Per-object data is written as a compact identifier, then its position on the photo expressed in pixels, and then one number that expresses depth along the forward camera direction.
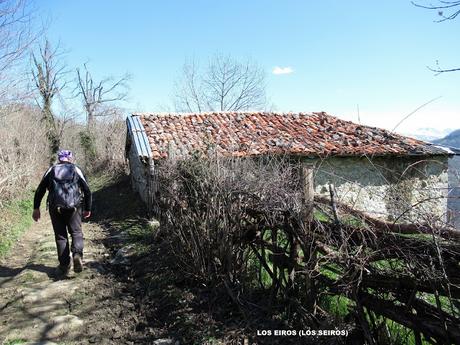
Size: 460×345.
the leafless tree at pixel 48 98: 24.77
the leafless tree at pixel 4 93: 9.60
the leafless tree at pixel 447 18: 5.02
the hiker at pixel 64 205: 5.40
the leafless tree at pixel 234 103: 34.53
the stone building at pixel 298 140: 12.38
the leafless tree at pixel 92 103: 36.98
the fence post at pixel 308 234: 3.28
